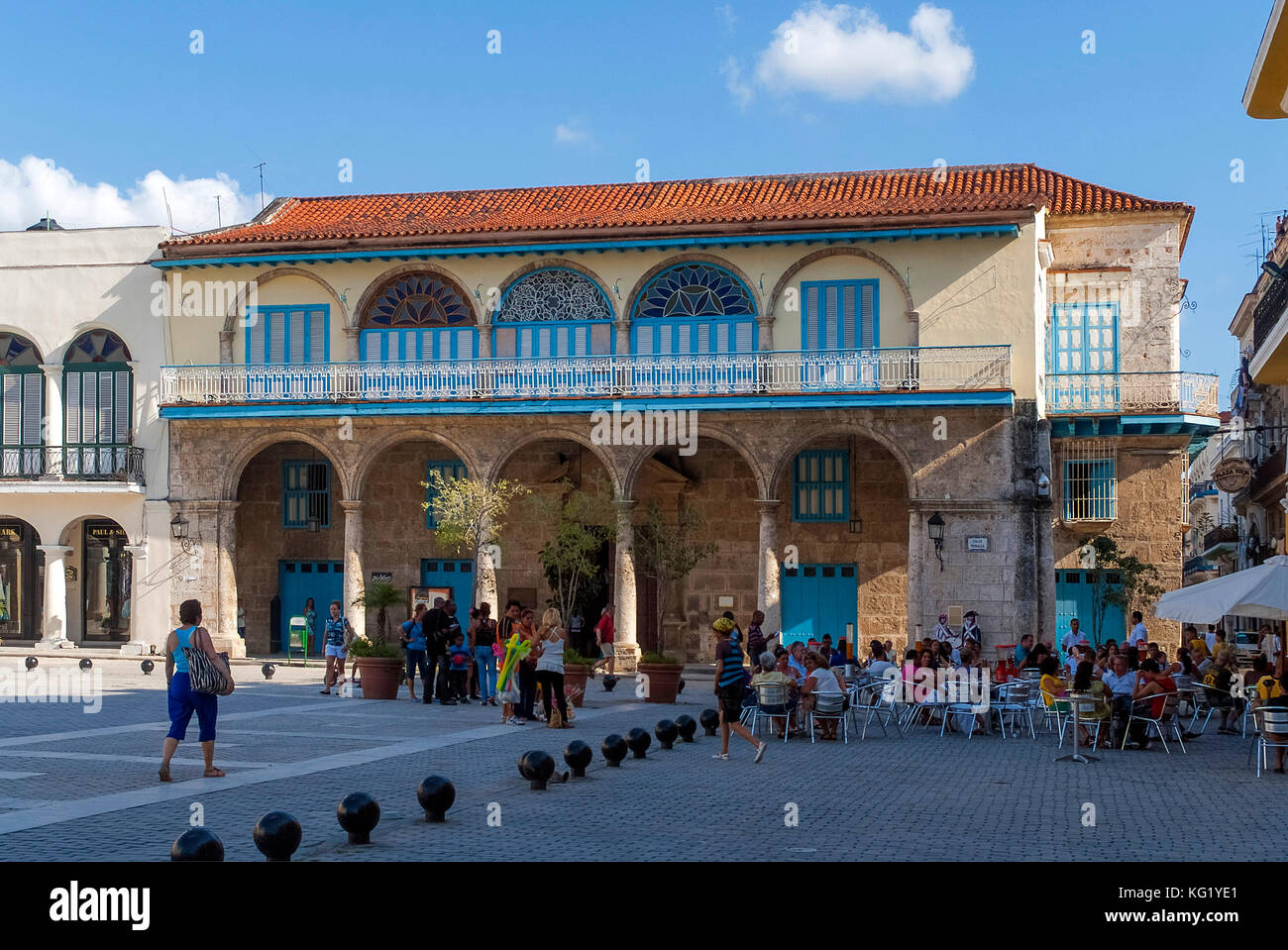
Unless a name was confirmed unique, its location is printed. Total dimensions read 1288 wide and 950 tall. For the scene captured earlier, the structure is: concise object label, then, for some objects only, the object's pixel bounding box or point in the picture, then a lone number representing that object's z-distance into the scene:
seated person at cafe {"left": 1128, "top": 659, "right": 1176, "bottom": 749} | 15.78
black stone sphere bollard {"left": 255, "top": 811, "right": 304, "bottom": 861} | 7.71
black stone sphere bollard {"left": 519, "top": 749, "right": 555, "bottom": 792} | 11.34
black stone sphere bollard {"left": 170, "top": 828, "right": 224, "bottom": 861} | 7.06
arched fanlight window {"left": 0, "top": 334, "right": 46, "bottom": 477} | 30.69
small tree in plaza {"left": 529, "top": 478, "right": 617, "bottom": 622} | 25.47
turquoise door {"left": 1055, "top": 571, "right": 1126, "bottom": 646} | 28.56
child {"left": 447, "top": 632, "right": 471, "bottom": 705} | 20.38
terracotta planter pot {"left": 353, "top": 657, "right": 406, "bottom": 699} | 20.42
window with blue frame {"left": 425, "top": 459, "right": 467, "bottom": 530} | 30.30
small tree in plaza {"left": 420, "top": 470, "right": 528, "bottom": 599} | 27.03
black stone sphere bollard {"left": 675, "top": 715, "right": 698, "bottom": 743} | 15.66
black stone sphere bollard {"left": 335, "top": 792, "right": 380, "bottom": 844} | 8.70
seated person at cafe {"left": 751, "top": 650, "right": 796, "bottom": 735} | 16.02
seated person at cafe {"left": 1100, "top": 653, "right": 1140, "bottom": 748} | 15.77
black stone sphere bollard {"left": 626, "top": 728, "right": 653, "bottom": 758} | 13.76
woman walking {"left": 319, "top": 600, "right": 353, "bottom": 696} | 21.50
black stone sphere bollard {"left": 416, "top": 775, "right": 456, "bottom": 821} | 9.60
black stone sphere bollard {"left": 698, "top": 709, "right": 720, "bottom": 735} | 16.50
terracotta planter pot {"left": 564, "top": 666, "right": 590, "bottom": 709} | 19.98
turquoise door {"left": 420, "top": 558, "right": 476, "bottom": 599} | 30.27
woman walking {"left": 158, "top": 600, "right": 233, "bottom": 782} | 11.61
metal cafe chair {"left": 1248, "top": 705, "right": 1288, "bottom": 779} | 13.35
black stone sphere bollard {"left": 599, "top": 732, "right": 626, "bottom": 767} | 13.02
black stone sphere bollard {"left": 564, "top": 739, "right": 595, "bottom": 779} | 12.07
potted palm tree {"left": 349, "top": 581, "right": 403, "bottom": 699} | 20.42
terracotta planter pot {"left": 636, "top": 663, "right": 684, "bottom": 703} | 21.08
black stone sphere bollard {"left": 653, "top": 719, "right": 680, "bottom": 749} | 14.80
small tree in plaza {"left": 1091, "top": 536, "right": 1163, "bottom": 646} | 27.80
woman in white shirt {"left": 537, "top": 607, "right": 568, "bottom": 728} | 16.70
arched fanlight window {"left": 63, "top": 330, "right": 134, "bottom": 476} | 30.14
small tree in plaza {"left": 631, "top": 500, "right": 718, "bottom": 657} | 27.56
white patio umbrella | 14.48
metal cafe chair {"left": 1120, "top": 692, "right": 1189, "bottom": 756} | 15.70
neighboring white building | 29.72
